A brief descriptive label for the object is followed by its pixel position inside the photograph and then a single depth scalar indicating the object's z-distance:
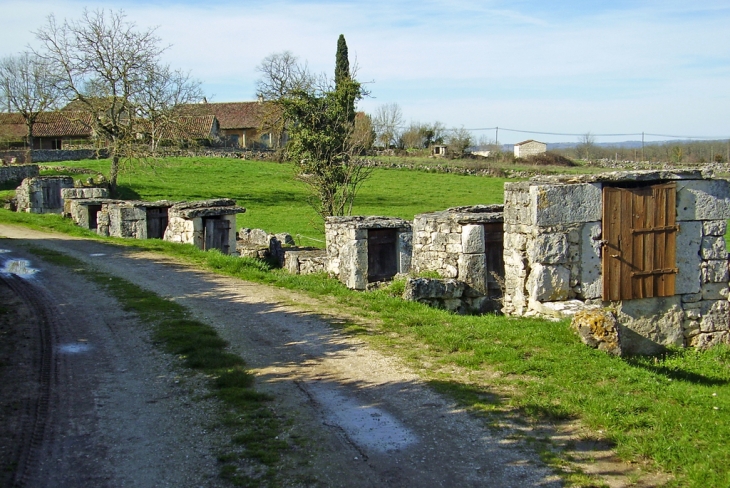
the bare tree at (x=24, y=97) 45.27
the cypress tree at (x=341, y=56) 43.80
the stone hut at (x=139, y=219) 21.25
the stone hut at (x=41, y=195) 27.77
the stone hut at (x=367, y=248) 14.82
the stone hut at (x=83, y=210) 23.62
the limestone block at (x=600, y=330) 9.07
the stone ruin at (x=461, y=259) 12.27
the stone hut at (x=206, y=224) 18.66
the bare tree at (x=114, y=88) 29.88
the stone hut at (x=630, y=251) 10.51
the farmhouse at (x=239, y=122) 61.78
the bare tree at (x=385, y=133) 60.15
